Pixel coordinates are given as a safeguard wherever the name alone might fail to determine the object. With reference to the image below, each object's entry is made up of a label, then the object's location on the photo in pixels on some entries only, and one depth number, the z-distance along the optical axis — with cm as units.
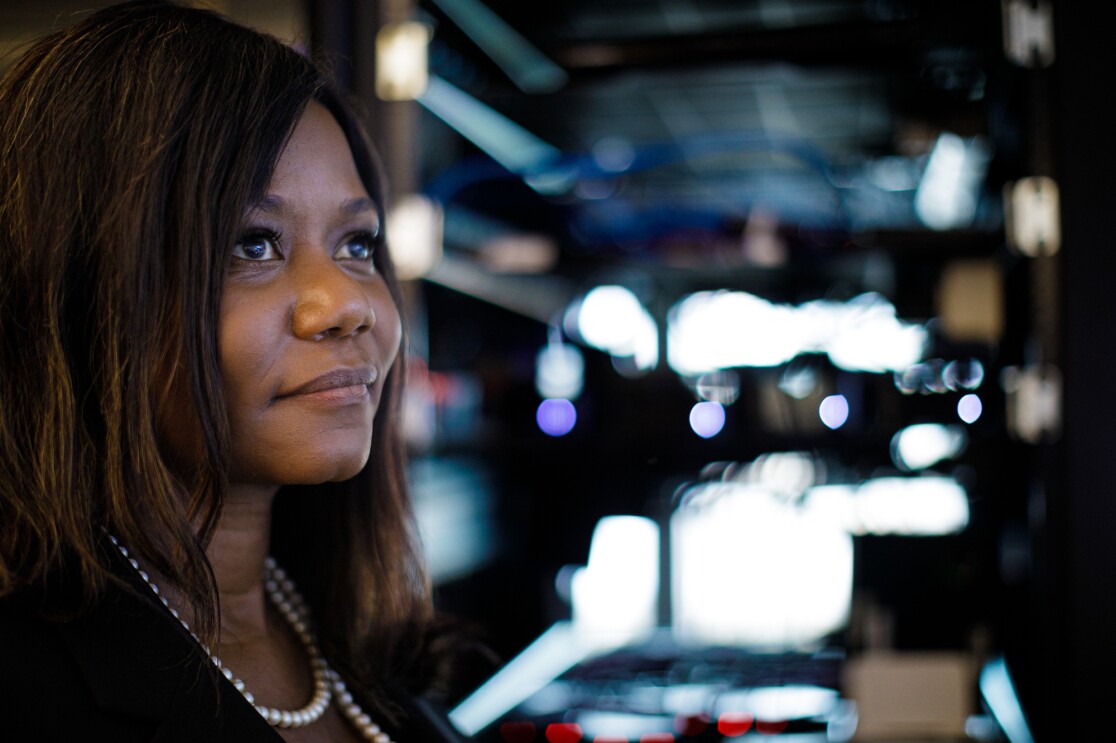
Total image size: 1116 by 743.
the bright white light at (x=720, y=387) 179
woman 72
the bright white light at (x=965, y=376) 175
